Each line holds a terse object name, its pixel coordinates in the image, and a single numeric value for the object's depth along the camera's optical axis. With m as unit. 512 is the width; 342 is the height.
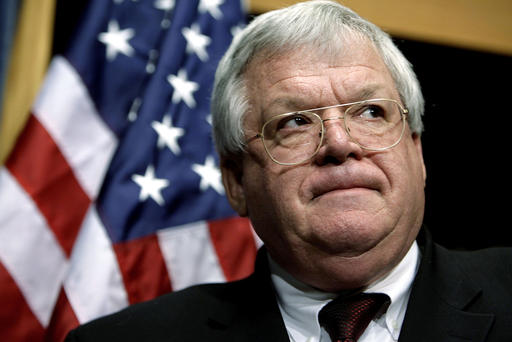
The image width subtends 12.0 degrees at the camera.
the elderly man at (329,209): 2.17
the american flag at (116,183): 2.38
